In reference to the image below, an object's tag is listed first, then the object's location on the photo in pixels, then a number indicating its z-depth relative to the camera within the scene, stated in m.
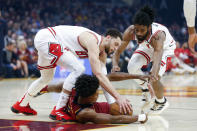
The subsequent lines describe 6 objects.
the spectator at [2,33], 12.89
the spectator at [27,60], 13.62
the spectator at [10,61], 13.04
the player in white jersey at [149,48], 4.73
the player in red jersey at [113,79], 4.36
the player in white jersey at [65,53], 4.50
